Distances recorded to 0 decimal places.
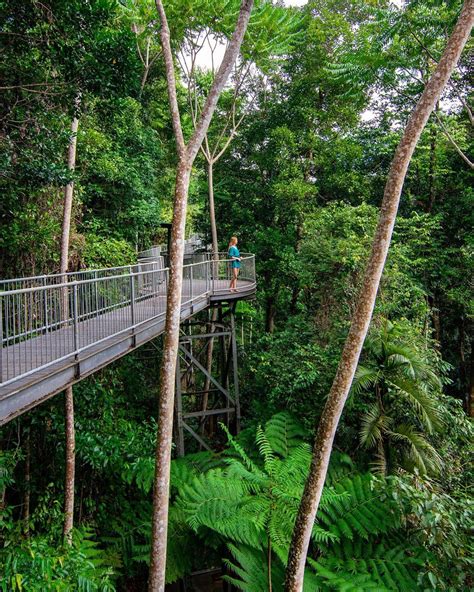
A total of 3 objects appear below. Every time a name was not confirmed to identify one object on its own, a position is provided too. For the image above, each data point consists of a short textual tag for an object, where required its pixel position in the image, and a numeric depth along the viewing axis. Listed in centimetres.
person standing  1109
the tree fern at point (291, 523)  554
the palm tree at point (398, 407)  785
